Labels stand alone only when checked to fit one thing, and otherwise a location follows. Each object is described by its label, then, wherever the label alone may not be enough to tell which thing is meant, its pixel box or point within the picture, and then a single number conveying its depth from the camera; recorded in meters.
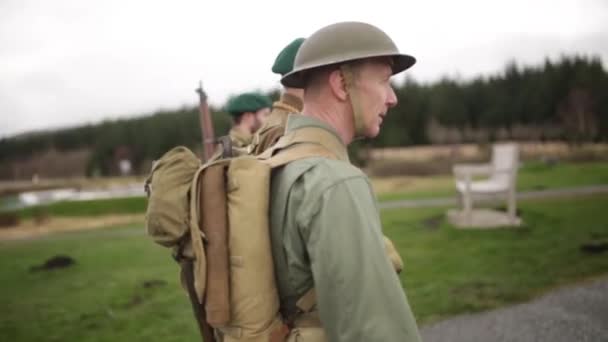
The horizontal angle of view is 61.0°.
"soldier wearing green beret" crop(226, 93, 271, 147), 6.01
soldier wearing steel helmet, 1.62
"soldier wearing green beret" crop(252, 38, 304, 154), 3.83
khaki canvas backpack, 1.86
